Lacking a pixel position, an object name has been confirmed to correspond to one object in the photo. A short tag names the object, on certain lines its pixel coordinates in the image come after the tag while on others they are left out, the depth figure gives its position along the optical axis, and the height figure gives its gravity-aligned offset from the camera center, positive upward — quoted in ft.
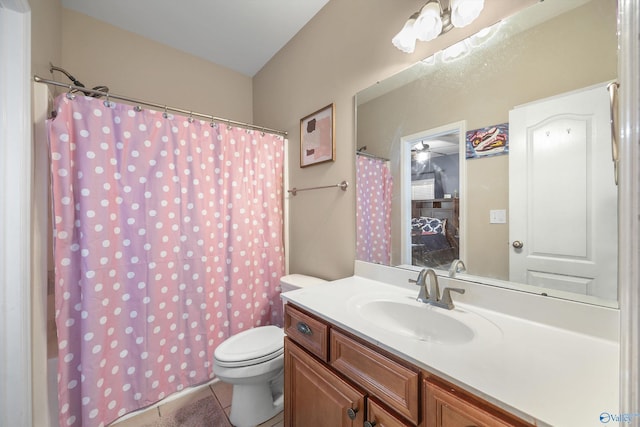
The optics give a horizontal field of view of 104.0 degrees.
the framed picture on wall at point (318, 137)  5.45 +1.76
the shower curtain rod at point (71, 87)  3.87 +2.11
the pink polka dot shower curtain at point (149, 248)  4.27 -0.70
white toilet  4.35 -2.78
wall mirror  2.64 +0.73
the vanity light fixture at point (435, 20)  3.28 +2.72
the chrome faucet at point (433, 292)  3.35 -1.10
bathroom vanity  1.87 -1.34
